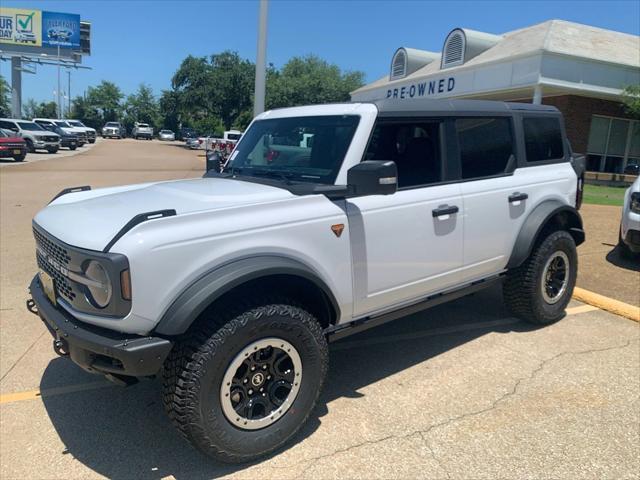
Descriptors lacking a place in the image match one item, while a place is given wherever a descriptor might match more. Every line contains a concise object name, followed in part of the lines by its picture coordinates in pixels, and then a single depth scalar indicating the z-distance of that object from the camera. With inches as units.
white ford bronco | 98.2
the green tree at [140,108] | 3661.4
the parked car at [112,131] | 2822.8
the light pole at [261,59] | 381.4
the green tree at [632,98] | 710.6
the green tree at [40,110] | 4061.0
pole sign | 2338.3
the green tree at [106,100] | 3563.0
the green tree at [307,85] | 1944.6
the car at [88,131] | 1884.1
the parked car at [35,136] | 1167.0
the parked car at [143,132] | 2987.2
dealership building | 717.3
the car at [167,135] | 2952.8
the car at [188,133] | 2737.0
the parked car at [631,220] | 251.8
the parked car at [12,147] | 911.0
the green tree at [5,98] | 2928.9
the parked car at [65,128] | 1485.0
